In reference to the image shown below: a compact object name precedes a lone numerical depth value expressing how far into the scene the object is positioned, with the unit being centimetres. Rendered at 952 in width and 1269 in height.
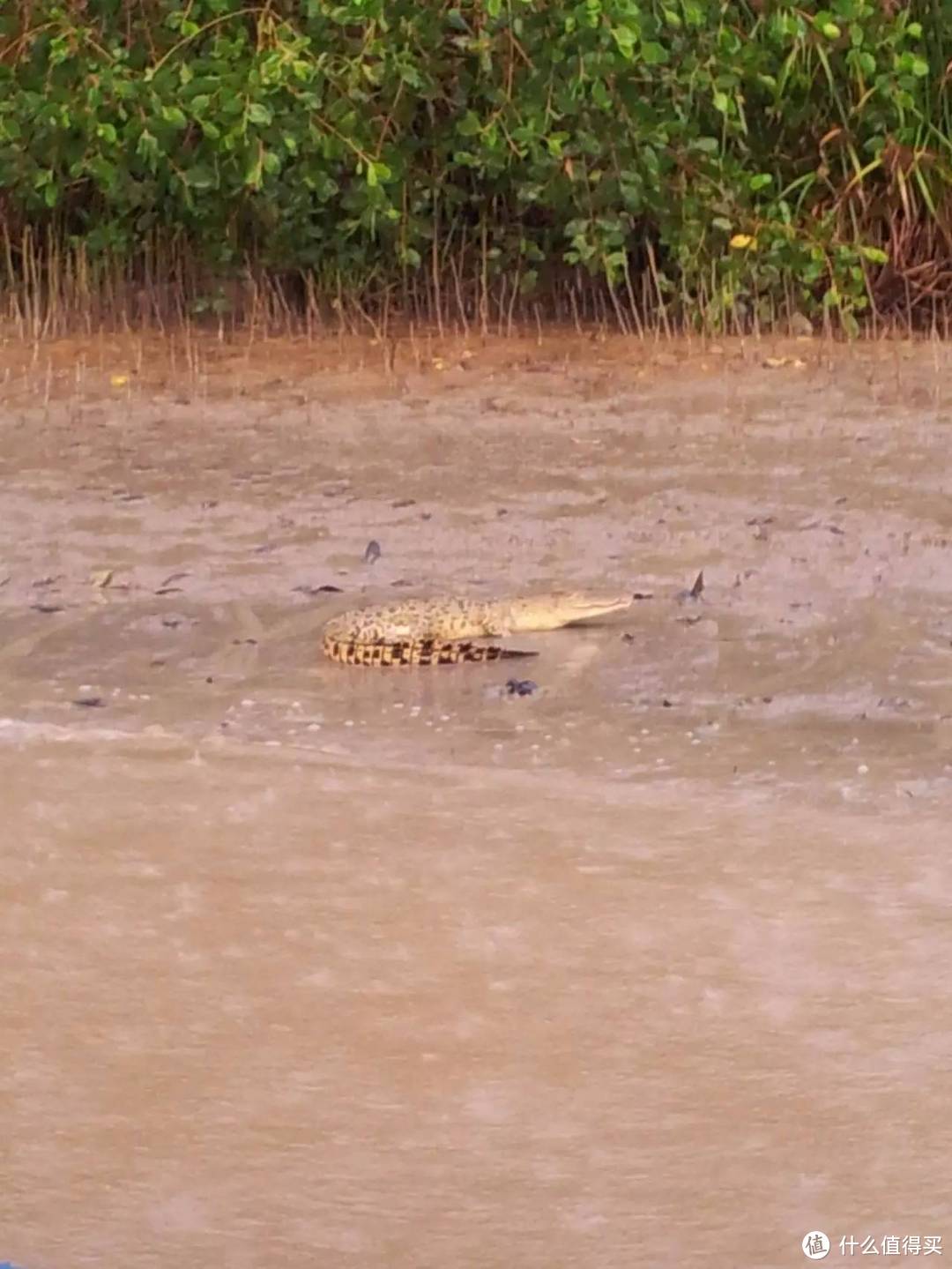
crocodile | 1153
